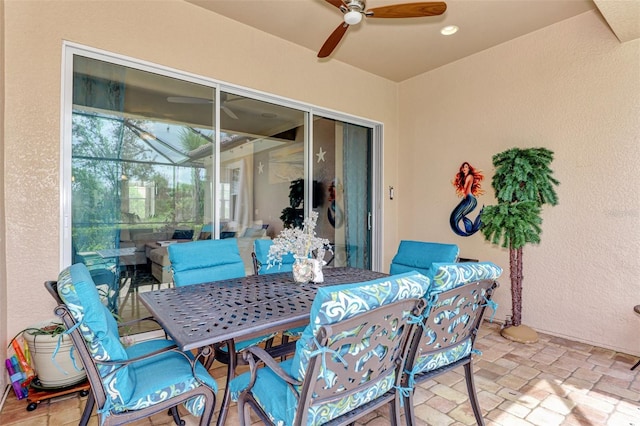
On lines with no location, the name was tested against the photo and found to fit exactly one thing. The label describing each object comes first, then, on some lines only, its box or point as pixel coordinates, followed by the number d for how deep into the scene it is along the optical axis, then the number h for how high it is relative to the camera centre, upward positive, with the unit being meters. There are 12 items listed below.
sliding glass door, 2.74 +0.43
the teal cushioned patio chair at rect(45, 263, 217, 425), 1.29 -0.73
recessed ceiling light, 3.49 +1.95
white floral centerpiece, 2.29 -0.27
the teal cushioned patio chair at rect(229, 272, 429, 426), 1.16 -0.60
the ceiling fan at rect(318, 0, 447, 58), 2.30 +1.45
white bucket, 2.18 -1.03
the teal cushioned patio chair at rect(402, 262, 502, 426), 1.57 -0.59
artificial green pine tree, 3.33 +0.03
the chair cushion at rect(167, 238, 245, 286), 2.33 -0.39
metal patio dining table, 1.44 -0.52
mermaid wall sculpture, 4.11 +0.15
